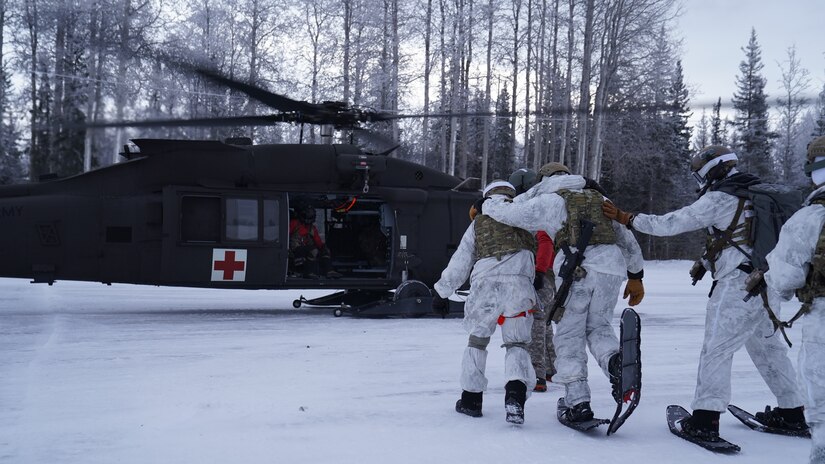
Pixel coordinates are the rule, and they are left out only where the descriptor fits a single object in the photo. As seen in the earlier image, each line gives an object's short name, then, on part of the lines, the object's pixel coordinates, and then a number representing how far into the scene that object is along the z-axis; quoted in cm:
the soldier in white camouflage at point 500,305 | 488
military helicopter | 930
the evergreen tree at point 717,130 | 4302
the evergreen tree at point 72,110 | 2075
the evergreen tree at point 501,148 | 3591
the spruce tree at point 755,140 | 3850
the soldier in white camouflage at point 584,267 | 471
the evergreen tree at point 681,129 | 3838
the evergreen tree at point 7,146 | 2325
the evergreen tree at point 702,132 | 5459
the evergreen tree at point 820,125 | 3521
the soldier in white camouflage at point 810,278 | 342
